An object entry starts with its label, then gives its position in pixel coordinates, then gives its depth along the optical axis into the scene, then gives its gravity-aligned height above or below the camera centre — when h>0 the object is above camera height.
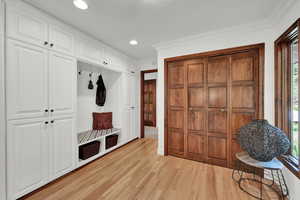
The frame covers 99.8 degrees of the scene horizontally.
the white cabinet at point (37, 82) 1.44 +0.24
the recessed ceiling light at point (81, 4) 1.55 +1.21
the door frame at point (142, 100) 3.96 -0.01
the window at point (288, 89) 1.53 +0.15
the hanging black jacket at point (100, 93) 3.12 +0.17
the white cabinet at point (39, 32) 1.45 +0.90
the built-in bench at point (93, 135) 2.33 -0.73
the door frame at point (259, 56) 1.96 +0.82
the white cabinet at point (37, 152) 1.44 -0.69
